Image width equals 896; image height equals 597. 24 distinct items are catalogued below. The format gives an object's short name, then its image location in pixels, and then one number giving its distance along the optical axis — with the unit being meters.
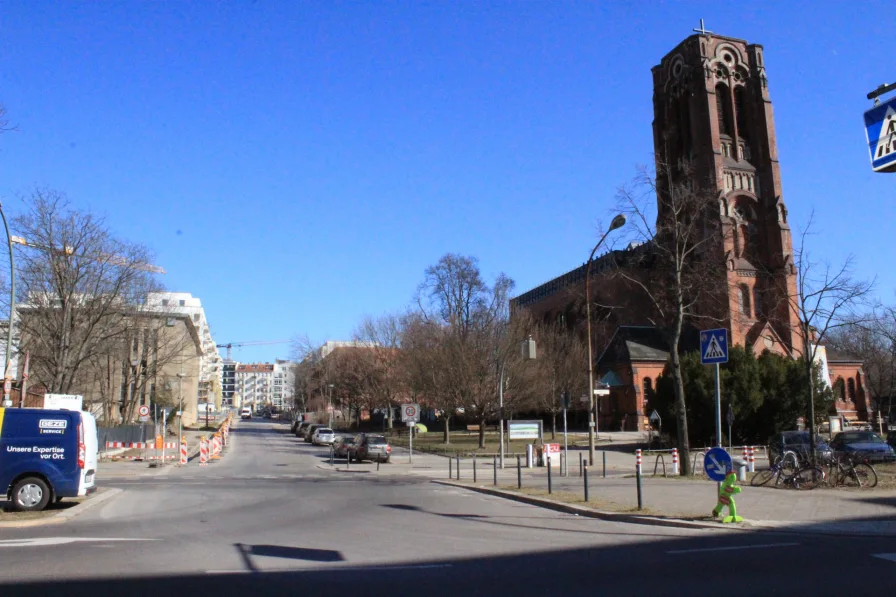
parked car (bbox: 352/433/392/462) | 35.94
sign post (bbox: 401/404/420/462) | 34.06
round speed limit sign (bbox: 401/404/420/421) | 34.03
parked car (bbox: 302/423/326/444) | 60.94
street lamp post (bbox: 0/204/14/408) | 20.43
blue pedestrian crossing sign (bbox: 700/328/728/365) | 16.06
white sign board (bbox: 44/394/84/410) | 17.86
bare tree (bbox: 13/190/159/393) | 35.25
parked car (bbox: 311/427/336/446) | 54.88
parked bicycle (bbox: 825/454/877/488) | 17.28
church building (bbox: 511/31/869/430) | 64.81
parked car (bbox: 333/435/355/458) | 38.53
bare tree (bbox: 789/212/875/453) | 21.50
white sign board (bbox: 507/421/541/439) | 29.21
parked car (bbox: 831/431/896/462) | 26.72
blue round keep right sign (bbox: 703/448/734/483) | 11.93
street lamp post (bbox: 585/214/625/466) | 22.42
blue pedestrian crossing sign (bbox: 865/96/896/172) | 8.03
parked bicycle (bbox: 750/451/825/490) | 17.11
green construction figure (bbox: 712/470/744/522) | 11.90
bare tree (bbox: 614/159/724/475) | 22.77
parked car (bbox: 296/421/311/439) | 67.14
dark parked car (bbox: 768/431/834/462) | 24.92
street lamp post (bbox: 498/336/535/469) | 25.39
